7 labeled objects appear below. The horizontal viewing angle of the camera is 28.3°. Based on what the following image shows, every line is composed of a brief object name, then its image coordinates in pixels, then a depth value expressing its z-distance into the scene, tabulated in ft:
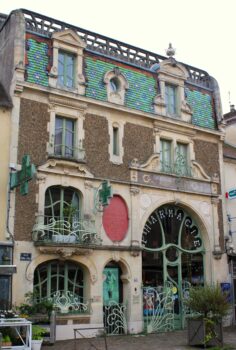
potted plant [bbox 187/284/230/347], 45.83
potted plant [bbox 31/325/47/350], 42.25
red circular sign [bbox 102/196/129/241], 59.36
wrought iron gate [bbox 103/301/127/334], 57.06
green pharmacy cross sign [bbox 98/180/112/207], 56.34
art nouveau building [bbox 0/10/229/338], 54.54
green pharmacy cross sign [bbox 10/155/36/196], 49.18
